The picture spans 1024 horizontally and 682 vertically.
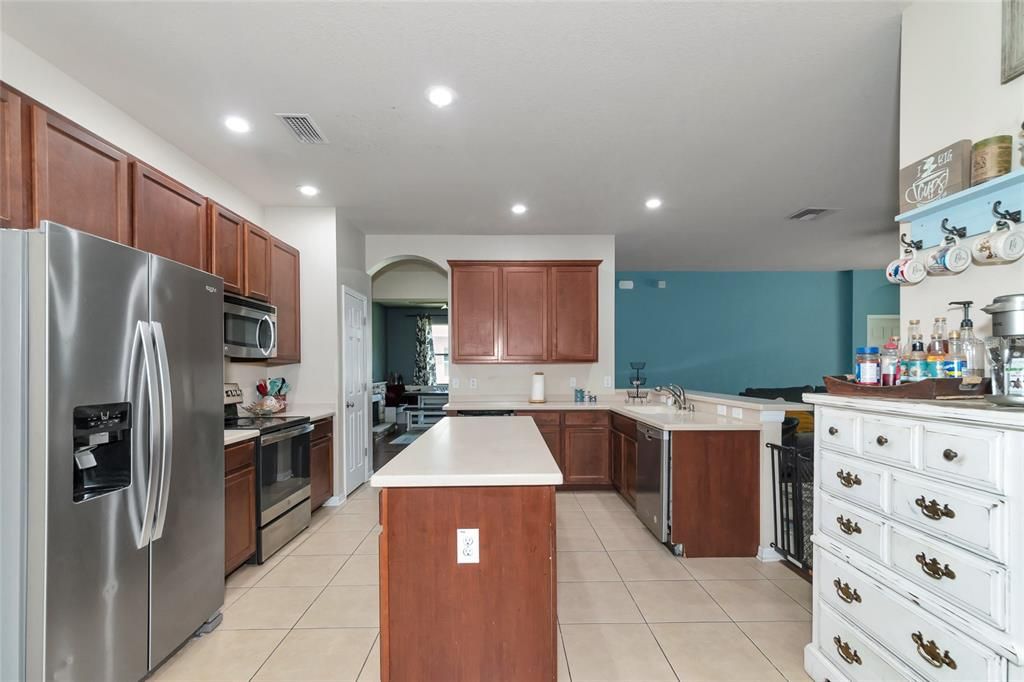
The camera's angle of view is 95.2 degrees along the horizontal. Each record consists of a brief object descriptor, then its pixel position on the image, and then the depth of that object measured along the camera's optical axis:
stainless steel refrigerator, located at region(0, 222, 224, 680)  1.44
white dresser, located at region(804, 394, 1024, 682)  1.15
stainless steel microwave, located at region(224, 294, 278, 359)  3.09
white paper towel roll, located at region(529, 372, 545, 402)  4.88
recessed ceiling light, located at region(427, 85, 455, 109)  2.35
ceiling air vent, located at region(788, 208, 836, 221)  4.45
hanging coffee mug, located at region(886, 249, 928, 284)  1.69
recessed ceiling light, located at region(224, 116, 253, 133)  2.65
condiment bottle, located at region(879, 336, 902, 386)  1.62
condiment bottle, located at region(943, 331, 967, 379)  1.46
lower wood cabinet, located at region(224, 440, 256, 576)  2.66
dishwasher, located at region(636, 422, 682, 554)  3.15
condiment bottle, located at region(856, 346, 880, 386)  1.66
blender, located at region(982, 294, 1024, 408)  1.22
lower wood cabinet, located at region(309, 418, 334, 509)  3.80
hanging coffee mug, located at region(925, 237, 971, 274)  1.52
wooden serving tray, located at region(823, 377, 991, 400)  1.42
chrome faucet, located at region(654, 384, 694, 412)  4.01
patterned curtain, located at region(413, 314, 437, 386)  10.80
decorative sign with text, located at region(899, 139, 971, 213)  1.53
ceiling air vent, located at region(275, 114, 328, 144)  2.63
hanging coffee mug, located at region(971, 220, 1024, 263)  1.37
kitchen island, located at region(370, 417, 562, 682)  1.56
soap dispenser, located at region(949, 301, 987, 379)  1.44
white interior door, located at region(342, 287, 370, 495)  4.50
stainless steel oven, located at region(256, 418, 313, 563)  3.00
